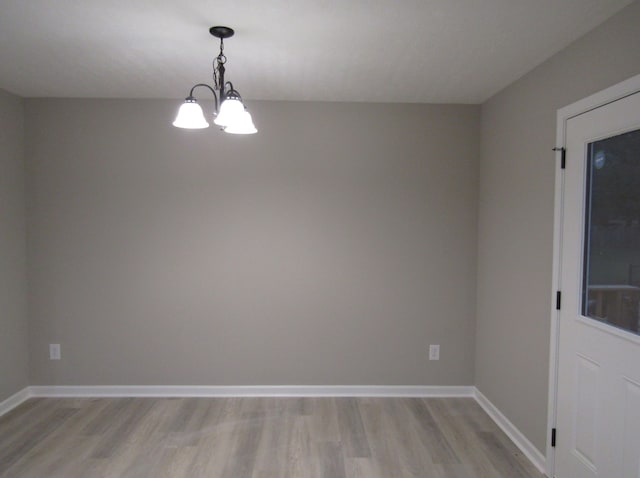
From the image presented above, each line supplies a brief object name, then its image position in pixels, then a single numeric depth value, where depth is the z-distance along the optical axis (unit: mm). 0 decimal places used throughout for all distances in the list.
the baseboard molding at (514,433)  2525
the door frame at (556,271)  2299
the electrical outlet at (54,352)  3447
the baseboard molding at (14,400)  3166
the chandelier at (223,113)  1932
